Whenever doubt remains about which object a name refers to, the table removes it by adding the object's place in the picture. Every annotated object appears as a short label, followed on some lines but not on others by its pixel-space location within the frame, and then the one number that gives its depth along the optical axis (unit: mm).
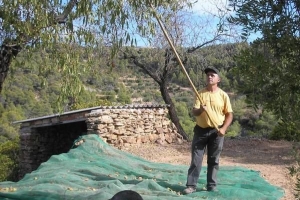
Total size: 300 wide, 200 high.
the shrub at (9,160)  16250
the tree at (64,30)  5367
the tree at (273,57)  3051
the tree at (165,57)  15203
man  6238
